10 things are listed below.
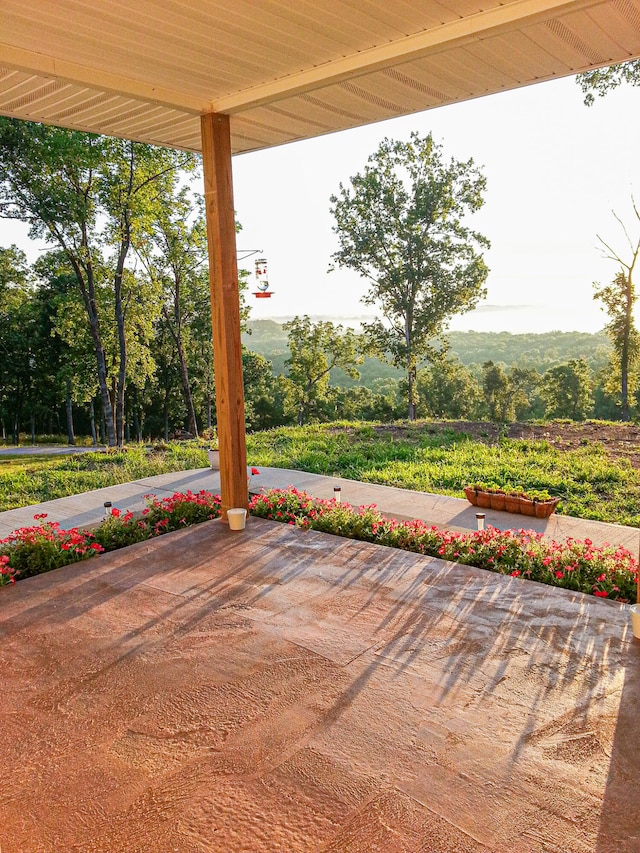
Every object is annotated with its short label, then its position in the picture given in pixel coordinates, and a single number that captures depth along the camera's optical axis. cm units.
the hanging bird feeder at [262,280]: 614
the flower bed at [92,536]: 383
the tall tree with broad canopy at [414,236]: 1461
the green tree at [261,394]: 2205
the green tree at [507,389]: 2100
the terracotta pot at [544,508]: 538
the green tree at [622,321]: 1309
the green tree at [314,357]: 1795
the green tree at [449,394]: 2197
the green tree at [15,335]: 1786
